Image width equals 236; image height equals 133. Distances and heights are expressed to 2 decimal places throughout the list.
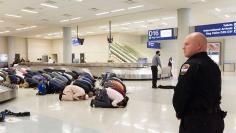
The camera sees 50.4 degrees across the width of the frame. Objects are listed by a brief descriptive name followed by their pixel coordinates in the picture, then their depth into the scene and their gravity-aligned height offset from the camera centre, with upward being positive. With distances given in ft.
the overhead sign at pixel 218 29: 48.09 +5.70
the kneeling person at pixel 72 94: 27.35 -3.80
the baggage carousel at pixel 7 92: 25.86 -3.49
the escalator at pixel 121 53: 99.81 +2.36
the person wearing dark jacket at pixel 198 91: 7.00 -0.93
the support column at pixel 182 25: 48.29 +6.44
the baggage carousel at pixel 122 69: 54.44 -2.32
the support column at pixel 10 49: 108.47 +4.66
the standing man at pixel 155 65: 38.08 -0.99
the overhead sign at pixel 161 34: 56.85 +5.67
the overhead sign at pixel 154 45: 98.03 +5.55
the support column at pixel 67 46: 74.23 +3.92
